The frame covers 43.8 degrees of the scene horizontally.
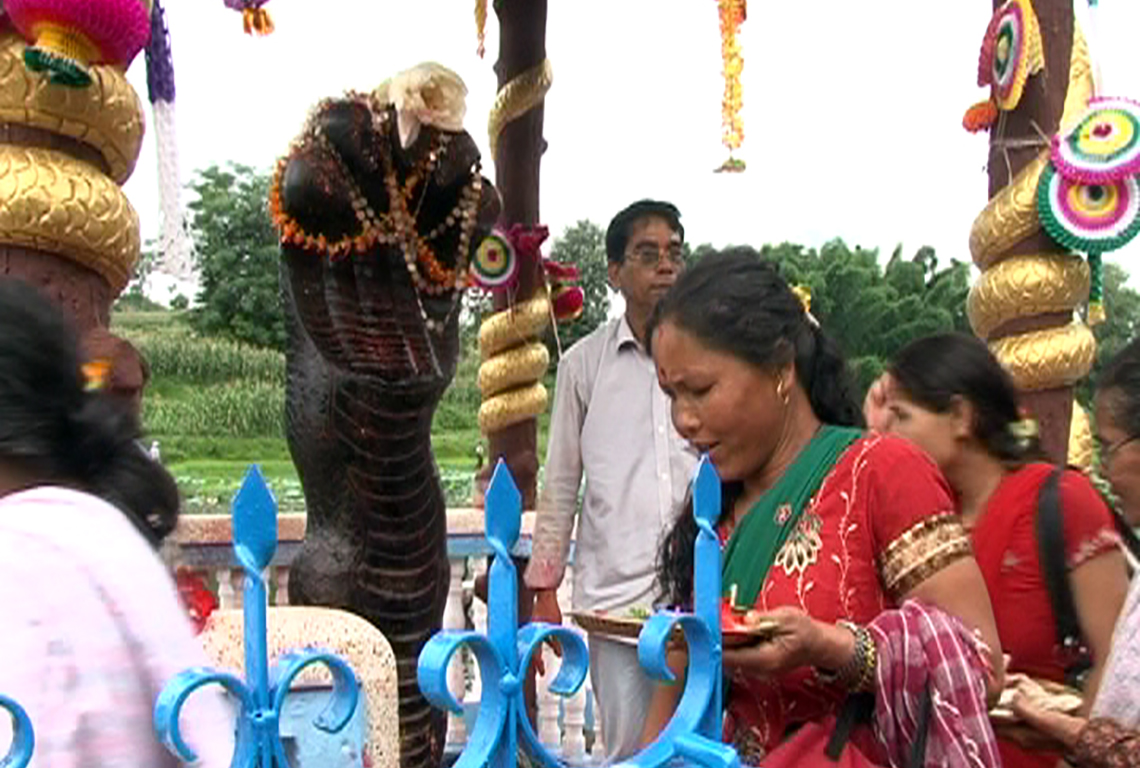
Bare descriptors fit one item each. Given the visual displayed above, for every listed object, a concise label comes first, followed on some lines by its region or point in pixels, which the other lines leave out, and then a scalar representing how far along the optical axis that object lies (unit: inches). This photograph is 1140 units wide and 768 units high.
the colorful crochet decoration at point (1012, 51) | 137.5
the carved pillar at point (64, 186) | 87.3
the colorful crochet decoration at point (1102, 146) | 132.1
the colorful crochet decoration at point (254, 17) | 119.5
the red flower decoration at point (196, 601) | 101.8
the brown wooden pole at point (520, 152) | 183.2
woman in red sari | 59.4
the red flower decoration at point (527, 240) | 173.8
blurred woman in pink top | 45.8
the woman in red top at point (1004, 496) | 85.4
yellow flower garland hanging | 148.8
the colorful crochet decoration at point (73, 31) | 84.8
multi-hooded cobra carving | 115.5
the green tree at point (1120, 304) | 583.8
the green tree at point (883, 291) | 641.0
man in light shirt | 127.1
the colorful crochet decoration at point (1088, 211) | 133.1
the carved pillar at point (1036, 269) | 136.9
